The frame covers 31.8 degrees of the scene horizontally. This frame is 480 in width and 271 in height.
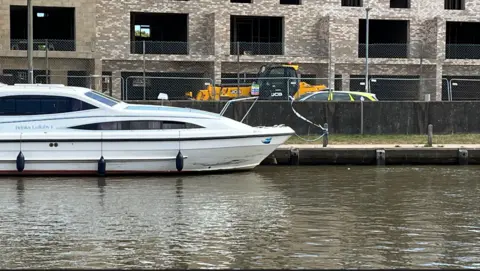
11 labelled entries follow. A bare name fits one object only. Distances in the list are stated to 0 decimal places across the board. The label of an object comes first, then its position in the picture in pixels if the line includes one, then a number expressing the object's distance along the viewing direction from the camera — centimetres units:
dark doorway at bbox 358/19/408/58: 5509
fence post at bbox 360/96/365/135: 3059
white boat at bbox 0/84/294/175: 2258
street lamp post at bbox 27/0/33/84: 2762
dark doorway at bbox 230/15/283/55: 5572
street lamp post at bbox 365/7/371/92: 4742
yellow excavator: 3597
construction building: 4794
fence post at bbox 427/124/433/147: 2687
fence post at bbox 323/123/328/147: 2703
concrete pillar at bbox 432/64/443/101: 5048
